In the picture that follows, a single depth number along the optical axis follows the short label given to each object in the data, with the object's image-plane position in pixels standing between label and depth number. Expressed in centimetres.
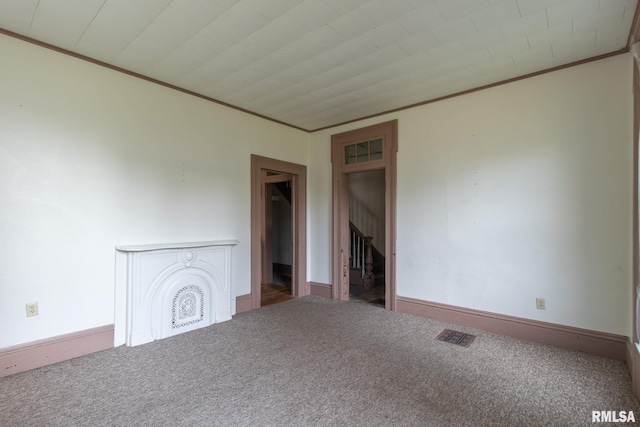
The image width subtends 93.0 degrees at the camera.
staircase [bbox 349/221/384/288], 552
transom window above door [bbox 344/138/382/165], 426
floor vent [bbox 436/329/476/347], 296
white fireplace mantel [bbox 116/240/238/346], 290
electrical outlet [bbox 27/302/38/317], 245
